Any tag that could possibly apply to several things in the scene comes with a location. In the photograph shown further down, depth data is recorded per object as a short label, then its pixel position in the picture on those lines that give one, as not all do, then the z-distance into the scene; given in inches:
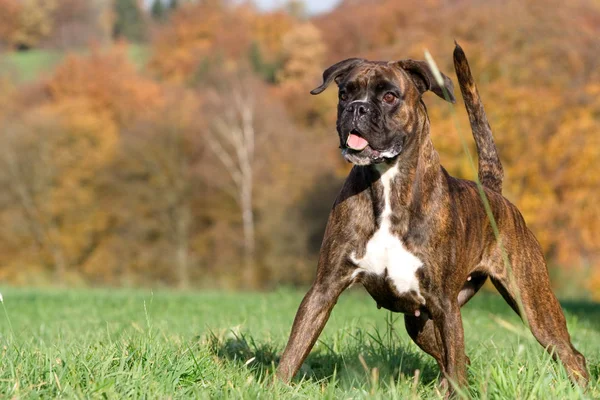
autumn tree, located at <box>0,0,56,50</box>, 3302.2
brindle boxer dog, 188.1
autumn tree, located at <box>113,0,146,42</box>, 3595.0
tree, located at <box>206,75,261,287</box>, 1856.5
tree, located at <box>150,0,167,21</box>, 4072.3
